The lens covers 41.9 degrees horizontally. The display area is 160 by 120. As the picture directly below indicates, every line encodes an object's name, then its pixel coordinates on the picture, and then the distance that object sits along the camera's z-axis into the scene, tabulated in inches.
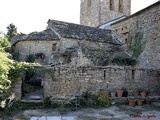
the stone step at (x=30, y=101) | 382.3
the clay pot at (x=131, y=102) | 412.5
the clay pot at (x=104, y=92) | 416.5
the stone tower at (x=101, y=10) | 987.3
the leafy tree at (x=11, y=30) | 1037.6
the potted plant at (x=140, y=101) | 417.4
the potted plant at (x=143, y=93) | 435.0
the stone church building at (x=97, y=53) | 410.6
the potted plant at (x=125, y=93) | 433.1
